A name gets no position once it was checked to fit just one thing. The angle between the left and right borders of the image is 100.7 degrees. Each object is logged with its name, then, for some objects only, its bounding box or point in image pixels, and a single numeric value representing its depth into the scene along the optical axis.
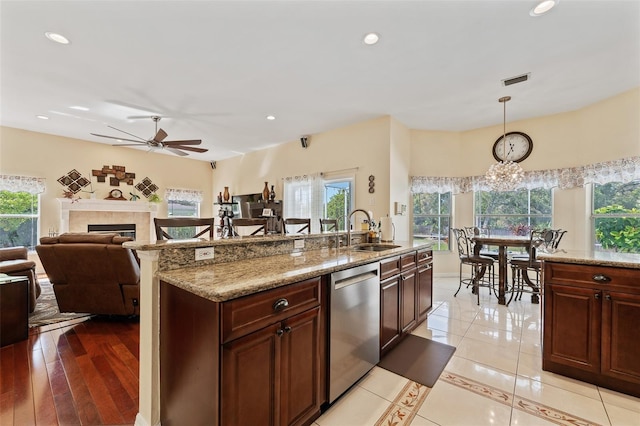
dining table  3.63
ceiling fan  4.13
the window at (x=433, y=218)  5.38
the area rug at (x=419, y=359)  2.11
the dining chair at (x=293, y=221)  3.40
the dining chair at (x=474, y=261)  3.90
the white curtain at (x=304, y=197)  5.48
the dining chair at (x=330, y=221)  3.57
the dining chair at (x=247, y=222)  2.58
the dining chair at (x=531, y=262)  3.50
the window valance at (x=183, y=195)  7.12
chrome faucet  2.87
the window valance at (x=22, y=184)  5.02
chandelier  4.03
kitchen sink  3.04
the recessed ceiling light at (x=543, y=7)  2.08
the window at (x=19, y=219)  5.11
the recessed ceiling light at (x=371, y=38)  2.47
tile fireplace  5.56
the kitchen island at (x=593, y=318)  1.79
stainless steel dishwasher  1.72
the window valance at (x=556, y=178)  3.63
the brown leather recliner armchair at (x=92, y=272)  2.82
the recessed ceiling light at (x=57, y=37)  2.45
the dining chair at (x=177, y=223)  1.88
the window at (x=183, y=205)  7.20
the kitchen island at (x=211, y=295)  1.17
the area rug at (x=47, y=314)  3.04
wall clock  4.64
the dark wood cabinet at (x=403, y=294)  2.28
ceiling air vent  3.19
